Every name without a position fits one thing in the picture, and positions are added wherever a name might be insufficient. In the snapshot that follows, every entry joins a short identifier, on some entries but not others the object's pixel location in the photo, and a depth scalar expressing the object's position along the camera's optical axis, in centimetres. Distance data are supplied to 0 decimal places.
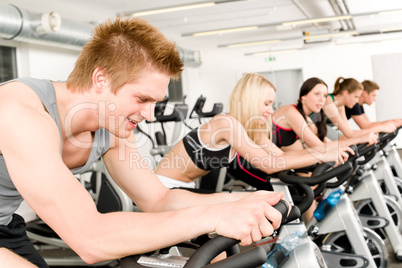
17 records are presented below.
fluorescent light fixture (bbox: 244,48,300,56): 1104
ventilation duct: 448
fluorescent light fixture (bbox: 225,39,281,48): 993
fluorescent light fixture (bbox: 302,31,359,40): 889
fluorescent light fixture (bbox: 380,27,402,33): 922
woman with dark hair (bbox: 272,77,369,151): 310
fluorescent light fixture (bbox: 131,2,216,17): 568
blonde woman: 222
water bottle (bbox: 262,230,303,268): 145
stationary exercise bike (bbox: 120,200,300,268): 66
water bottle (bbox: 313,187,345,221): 220
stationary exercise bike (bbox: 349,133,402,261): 293
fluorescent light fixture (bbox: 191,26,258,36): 768
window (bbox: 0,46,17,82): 550
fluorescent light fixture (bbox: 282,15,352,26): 699
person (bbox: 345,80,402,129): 380
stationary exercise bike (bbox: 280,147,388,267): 201
